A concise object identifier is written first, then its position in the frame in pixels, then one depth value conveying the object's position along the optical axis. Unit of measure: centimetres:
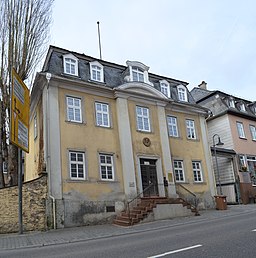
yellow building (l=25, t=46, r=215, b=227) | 1647
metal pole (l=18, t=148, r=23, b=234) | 1337
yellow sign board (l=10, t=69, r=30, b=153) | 1362
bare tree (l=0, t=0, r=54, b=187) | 1861
